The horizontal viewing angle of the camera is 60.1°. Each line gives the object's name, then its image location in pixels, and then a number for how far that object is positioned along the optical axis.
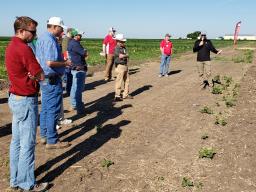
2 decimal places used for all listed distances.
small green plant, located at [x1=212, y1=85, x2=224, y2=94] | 7.96
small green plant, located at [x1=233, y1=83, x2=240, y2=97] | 7.79
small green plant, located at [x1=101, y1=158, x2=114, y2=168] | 3.79
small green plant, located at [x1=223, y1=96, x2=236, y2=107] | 6.73
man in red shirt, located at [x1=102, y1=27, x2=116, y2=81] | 9.80
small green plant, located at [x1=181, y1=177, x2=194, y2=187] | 3.37
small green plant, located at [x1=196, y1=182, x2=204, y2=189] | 3.35
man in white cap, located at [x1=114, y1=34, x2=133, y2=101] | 6.77
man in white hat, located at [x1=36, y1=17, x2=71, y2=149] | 3.89
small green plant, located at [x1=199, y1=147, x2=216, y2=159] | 4.09
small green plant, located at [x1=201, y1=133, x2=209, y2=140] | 4.79
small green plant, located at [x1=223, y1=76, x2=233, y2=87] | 9.20
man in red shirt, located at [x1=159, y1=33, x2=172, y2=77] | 10.52
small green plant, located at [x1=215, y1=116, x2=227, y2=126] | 5.47
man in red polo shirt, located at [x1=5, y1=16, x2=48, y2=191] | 2.76
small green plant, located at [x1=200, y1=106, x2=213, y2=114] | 6.19
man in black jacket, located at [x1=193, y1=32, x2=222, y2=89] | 8.14
